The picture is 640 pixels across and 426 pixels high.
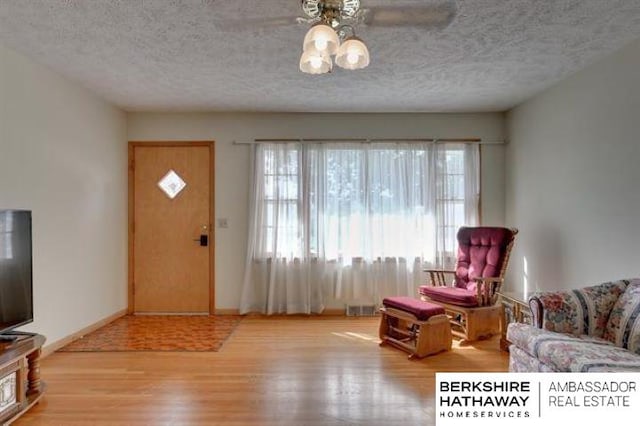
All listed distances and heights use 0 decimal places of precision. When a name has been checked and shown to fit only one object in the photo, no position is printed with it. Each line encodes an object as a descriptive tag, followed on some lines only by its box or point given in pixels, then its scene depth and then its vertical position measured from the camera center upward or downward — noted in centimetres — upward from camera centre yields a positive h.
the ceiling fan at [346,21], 178 +120
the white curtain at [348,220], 425 -1
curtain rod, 430 +97
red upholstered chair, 335 -67
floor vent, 427 -109
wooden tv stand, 199 -91
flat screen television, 221 -30
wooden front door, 434 -10
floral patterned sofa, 196 -68
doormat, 322 -113
